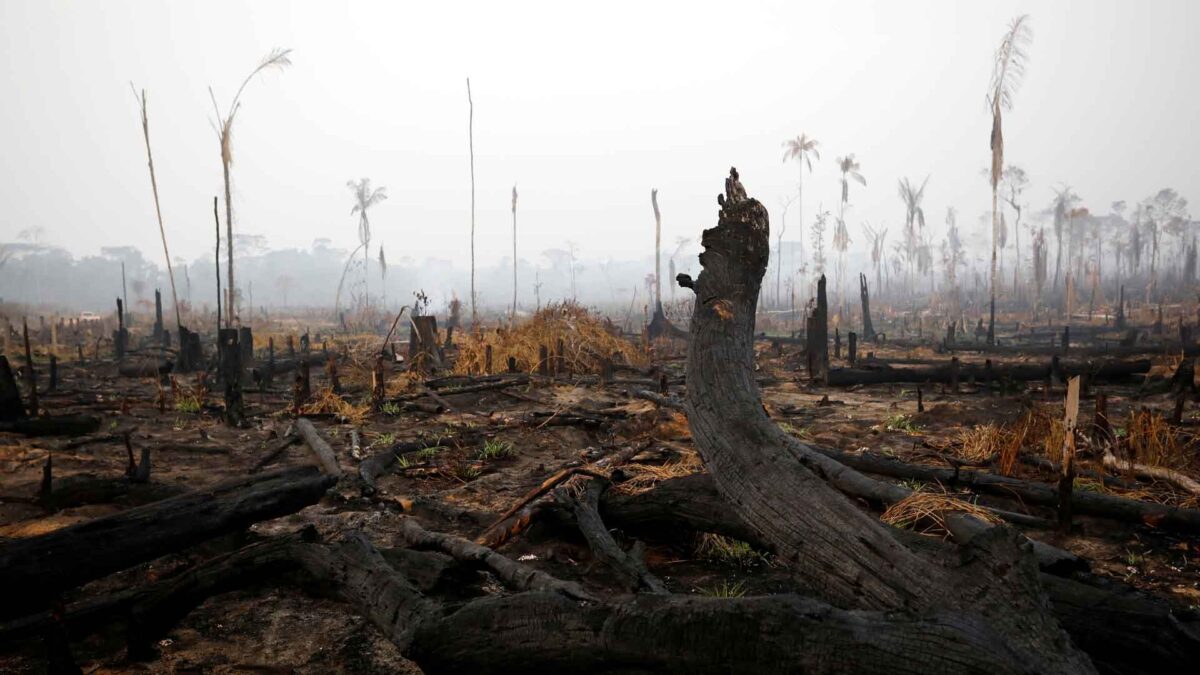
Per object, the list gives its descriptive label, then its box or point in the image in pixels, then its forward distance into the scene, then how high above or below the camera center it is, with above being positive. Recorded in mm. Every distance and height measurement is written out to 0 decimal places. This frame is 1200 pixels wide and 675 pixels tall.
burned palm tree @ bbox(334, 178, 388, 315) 54781 +10658
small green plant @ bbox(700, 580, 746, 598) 3530 -1593
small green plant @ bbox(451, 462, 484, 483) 6230 -1578
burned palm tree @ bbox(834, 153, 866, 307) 50806 +12036
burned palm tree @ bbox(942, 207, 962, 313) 48731 +8407
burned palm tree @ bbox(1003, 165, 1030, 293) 53594 +12343
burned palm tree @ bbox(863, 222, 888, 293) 64944 +7785
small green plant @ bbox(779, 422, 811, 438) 7918 -1519
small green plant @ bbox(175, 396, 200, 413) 9781 -1387
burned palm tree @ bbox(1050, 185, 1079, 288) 58100 +9674
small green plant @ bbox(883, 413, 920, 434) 8195 -1483
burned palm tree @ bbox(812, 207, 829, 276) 59491 +8804
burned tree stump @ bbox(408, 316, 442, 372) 14117 -648
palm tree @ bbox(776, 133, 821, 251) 47656 +12969
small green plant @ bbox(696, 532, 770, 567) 4039 -1560
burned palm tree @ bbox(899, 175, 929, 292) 54156 +10106
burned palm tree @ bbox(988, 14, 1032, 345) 27781 +9945
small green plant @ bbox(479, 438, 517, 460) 7027 -1542
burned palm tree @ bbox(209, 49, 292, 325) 23211 +6953
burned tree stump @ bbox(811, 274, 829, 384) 13547 -693
